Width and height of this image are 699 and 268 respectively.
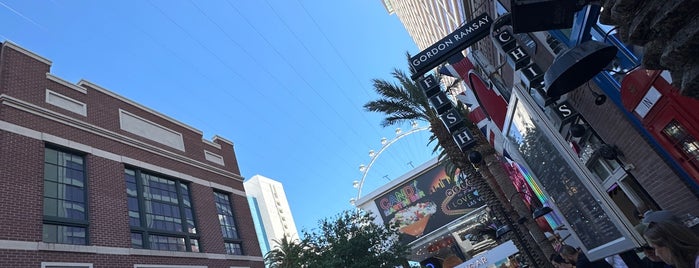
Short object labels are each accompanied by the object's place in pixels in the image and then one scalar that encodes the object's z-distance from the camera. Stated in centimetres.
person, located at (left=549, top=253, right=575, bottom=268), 602
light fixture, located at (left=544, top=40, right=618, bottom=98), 387
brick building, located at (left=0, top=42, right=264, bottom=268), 1149
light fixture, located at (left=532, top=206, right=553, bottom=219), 1034
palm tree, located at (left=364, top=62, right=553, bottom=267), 1422
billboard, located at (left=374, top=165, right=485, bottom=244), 4869
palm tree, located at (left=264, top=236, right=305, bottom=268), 3659
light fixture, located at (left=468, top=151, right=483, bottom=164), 1145
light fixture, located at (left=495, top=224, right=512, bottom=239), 1260
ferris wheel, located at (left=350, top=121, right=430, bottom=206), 6225
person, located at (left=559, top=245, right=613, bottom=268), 512
